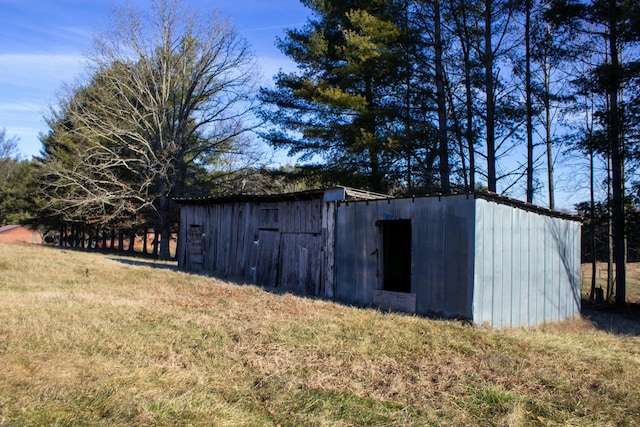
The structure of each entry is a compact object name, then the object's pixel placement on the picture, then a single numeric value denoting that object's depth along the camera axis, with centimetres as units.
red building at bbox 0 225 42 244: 4084
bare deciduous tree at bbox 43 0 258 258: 2405
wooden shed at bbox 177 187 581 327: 892
